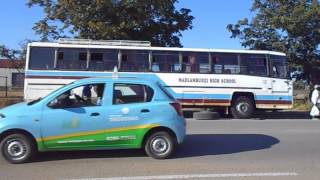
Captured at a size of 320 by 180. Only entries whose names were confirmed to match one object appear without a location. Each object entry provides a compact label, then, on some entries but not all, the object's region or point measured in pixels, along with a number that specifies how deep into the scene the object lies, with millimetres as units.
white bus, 21141
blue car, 9922
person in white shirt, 21625
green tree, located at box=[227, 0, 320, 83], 32031
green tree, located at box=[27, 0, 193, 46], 28719
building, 37375
